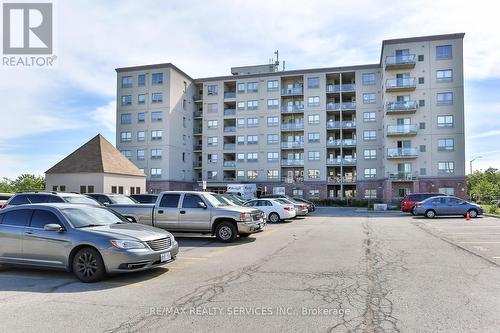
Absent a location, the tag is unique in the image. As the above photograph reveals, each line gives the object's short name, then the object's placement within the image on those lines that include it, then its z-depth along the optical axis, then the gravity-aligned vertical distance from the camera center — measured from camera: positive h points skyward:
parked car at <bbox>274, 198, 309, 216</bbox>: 27.78 -2.35
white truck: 48.69 -1.75
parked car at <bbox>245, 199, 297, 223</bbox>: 23.81 -2.02
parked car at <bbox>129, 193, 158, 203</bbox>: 22.08 -1.23
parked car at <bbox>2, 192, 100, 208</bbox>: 15.30 -0.85
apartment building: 52.25 +7.68
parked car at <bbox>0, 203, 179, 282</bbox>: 7.66 -1.35
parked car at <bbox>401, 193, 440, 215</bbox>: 32.28 -2.05
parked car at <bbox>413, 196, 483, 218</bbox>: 26.50 -2.19
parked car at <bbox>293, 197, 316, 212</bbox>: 34.24 -2.79
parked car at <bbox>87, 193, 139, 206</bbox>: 17.25 -1.02
